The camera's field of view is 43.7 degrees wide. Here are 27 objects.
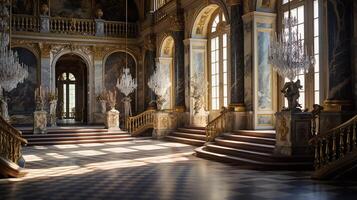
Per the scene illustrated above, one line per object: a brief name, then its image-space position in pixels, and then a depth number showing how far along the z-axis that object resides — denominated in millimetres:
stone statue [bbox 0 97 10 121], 15312
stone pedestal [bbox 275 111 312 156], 9617
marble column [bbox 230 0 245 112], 13758
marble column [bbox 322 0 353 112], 9641
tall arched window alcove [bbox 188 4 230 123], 16609
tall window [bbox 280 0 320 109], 11664
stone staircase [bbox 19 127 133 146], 16984
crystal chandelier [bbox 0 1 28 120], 14133
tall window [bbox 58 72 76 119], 29000
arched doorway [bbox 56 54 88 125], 28625
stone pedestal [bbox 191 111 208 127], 17328
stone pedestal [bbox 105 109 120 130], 19047
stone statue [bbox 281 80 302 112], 9719
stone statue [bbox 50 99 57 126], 20453
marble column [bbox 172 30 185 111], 18453
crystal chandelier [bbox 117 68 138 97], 19484
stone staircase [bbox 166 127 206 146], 15450
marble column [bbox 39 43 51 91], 22016
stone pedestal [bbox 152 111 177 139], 18484
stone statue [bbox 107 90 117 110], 19414
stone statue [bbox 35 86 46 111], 17797
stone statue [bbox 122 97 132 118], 19922
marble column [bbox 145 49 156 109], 21578
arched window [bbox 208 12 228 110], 16547
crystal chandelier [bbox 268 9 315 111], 9750
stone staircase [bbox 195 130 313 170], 9461
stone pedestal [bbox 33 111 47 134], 17562
